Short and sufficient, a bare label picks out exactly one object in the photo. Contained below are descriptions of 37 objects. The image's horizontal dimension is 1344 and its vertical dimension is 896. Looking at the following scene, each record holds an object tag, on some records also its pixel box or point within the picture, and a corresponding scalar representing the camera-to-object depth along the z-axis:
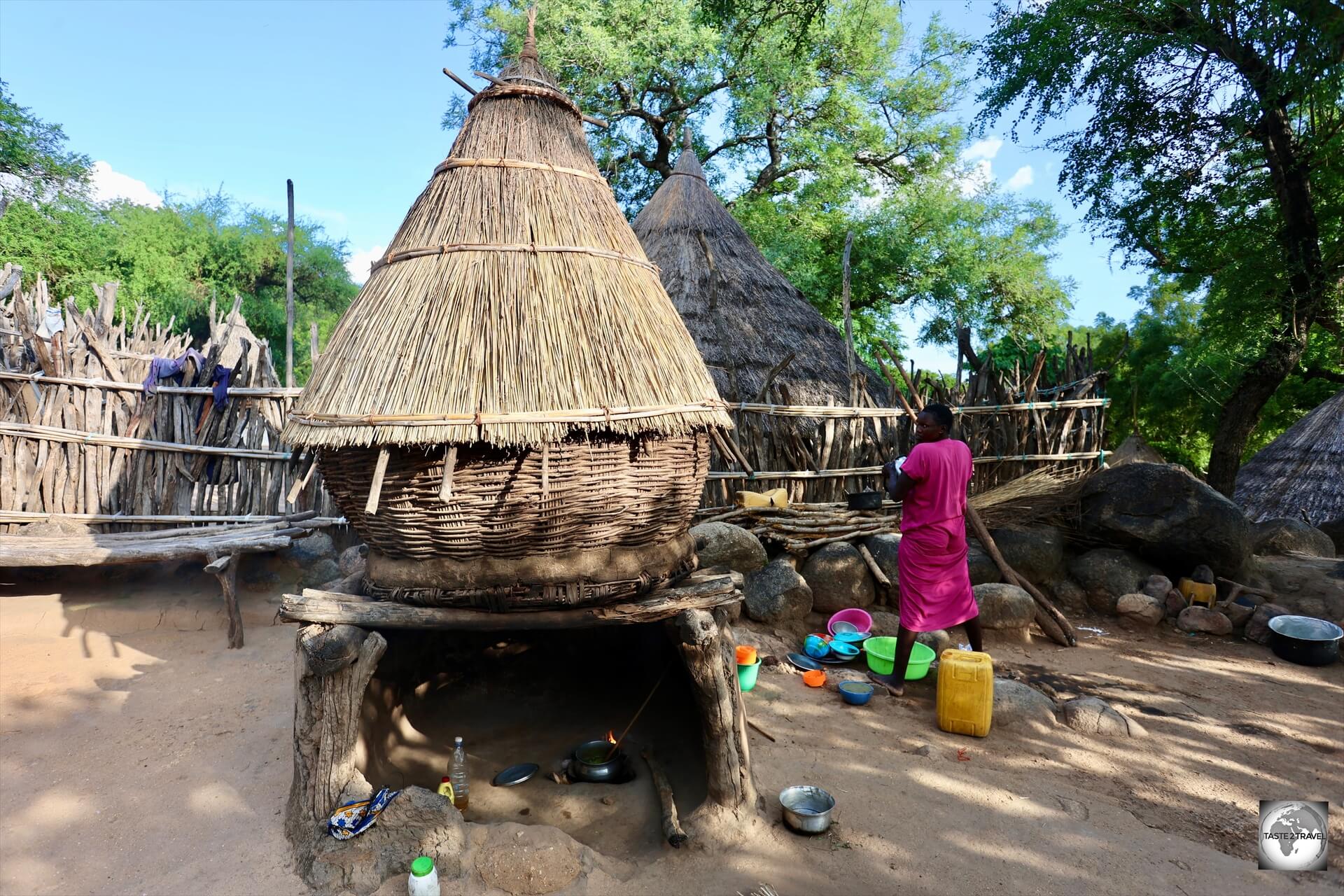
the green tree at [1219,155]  7.72
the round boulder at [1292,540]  7.11
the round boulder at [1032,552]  6.12
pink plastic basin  5.29
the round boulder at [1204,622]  5.52
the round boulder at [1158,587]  5.91
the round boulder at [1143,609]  5.72
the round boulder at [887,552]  5.80
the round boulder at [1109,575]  6.02
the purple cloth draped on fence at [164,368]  6.09
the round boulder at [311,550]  5.92
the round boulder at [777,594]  5.37
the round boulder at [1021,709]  3.85
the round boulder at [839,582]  5.65
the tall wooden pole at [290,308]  6.71
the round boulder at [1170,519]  5.98
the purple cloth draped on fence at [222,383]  6.21
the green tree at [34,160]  15.75
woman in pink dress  4.10
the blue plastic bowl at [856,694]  4.07
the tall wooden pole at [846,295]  8.20
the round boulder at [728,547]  5.49
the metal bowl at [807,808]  2.75
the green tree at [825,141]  14.46
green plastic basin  4.41
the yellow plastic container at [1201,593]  5.89
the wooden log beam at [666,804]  2.70
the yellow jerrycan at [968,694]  3.70
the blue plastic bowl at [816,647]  4.90
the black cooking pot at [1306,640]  4.92
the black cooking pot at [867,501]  5.58
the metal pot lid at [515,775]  3.18
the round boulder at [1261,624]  5.38
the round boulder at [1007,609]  5.36
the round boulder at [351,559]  4.68
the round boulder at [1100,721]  3.82
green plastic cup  4.09
